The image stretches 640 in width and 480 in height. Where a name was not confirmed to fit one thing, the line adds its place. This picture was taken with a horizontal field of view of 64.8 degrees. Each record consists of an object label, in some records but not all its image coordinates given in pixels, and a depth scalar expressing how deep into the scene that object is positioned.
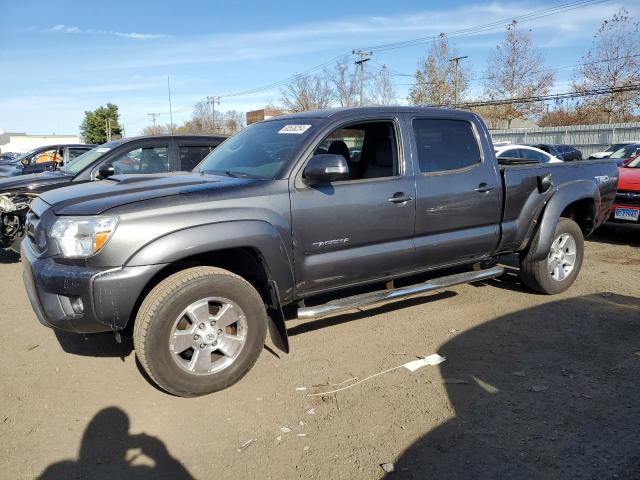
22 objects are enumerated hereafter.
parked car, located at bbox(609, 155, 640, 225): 7.71
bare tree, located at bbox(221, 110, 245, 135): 65.93
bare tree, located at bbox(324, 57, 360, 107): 41.59
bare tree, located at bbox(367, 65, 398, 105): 40.75
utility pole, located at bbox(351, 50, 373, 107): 38.75
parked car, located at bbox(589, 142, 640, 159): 19.49
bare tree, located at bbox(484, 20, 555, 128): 37.66
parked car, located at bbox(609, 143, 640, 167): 17.72
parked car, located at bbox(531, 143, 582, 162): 20.12
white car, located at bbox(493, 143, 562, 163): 14.01
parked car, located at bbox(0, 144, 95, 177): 11.30
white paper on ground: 3.81
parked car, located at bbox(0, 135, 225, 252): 6.65
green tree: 66.62
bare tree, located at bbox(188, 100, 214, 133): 64.59
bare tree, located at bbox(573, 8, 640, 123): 34.75
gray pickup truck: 3.12
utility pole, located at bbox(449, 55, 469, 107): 38.93
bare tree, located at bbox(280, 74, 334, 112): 43.28
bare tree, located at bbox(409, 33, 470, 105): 38.72
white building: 85.00
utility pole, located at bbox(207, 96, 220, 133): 63.29
